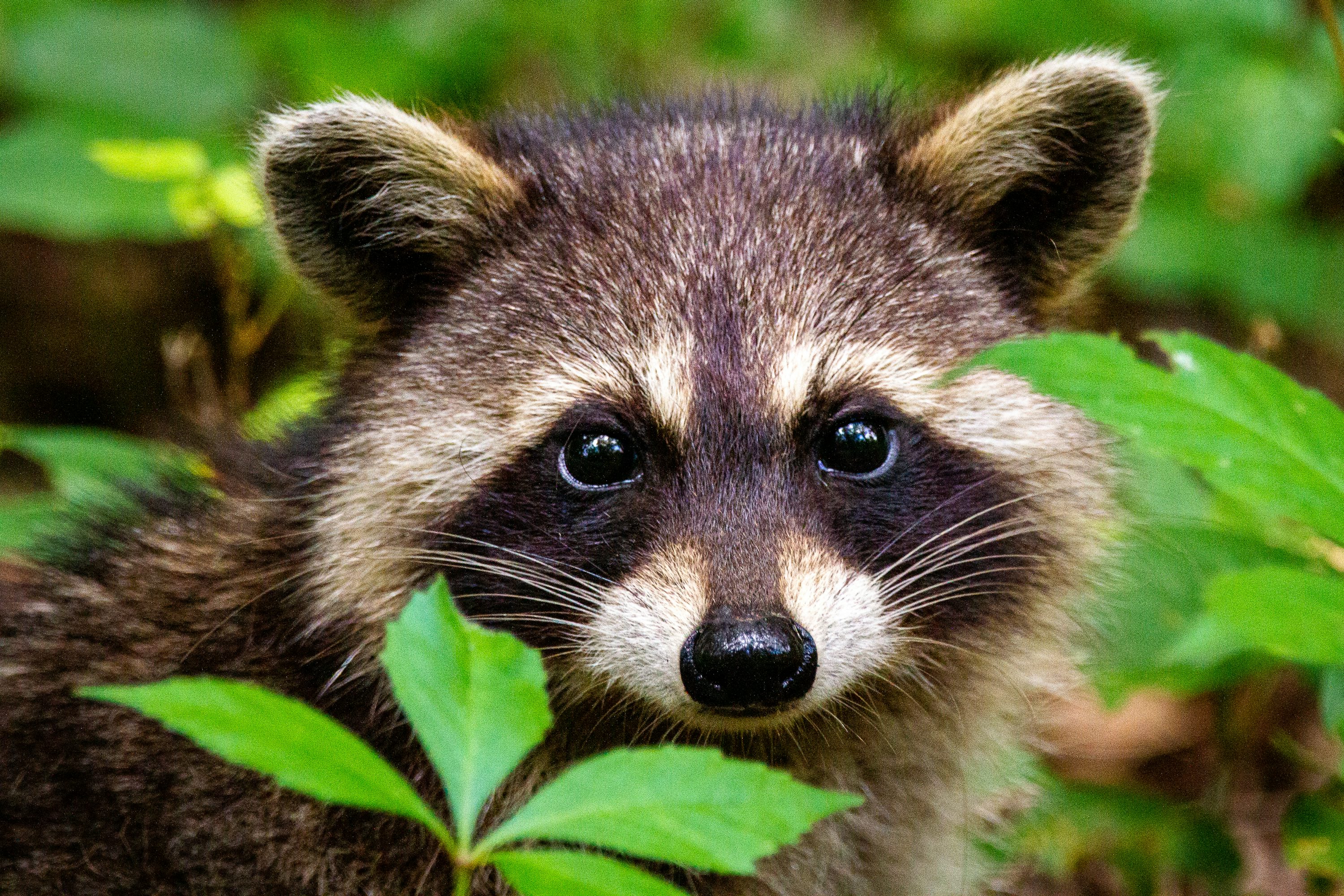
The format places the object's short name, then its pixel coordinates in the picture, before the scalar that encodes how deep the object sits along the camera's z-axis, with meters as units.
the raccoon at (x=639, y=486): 6.88
